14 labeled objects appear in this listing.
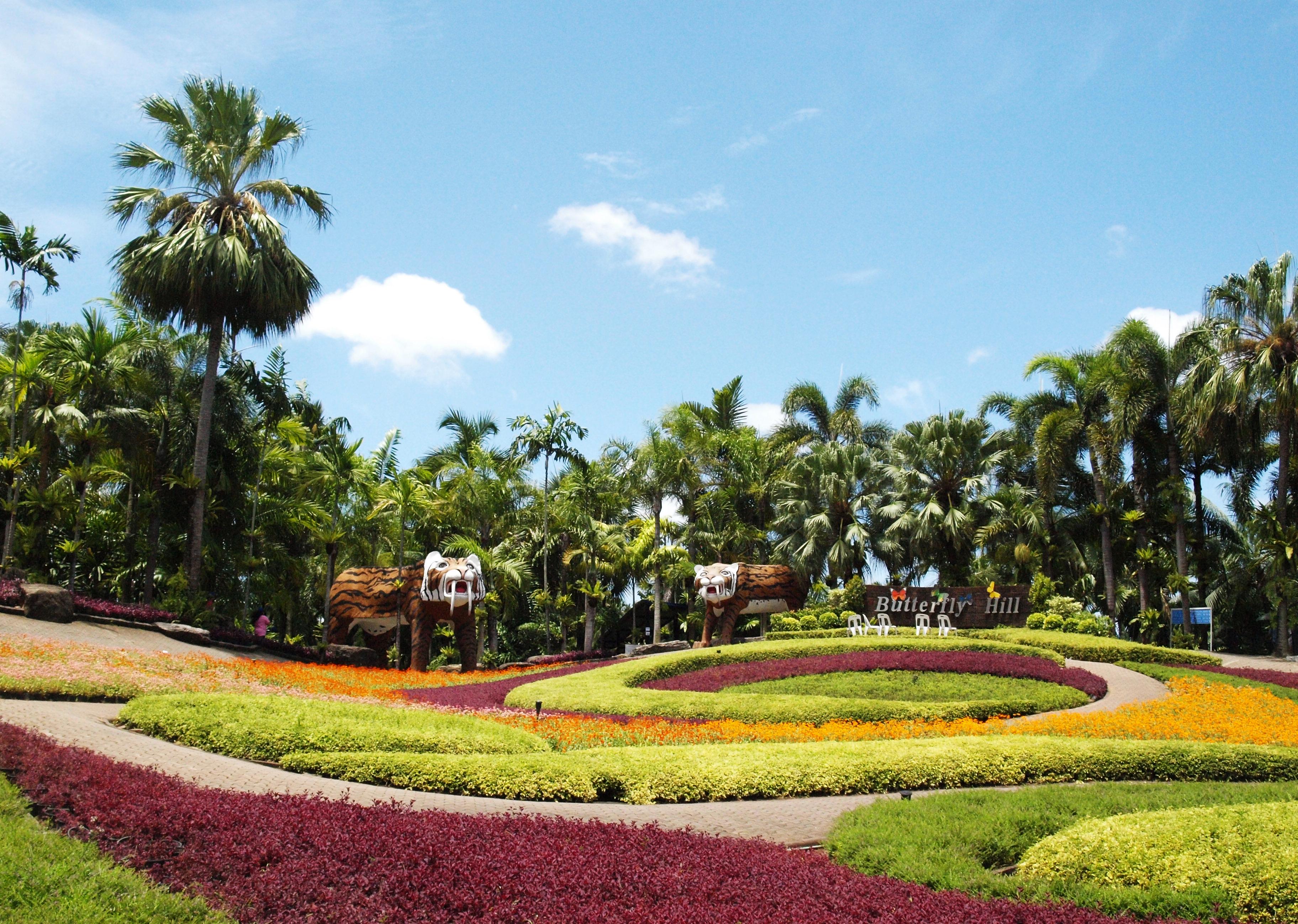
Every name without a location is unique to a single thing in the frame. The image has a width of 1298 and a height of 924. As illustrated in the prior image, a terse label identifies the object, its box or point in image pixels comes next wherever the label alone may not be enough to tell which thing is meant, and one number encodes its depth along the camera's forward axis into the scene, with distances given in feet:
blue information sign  90.33
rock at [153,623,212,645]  80.28
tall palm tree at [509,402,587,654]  108.06
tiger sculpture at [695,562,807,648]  92.89
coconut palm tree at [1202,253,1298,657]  96.12
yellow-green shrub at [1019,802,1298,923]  22.13
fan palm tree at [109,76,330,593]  92.89
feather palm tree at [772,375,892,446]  139.23
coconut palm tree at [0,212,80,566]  84.02
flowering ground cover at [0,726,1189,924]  20.17
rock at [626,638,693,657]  102.83
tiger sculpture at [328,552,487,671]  81.66
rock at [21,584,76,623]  71.46
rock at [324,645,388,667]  93.61
